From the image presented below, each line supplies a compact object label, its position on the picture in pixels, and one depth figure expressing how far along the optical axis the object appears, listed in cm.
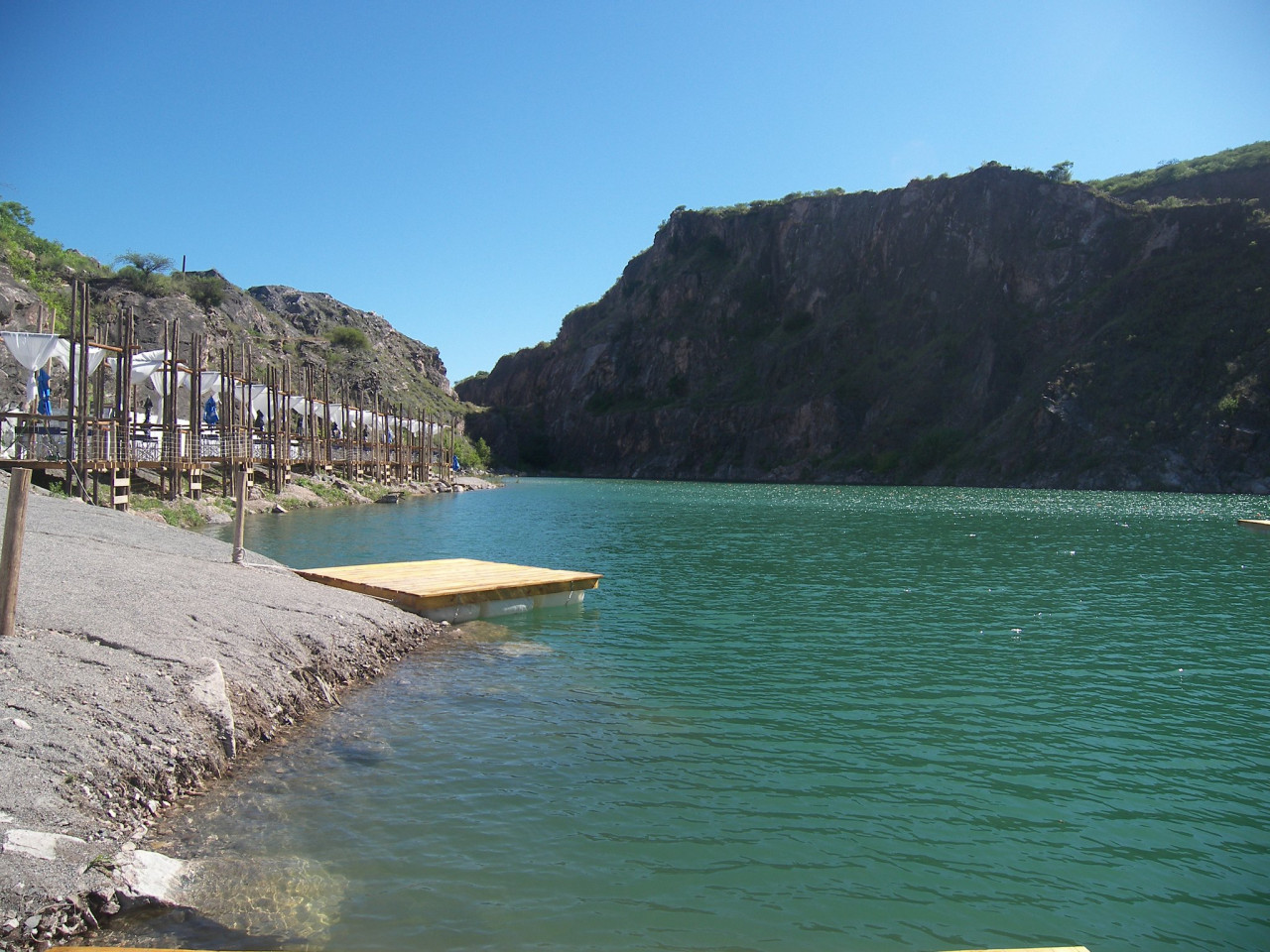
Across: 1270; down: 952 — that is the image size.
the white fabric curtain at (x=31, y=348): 2852
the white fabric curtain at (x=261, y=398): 5366
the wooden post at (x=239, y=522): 1650
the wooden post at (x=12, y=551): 848
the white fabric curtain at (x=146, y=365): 3691
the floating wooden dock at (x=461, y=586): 1672
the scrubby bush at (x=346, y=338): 12686
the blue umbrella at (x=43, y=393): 2959
